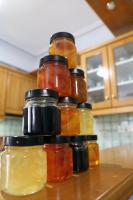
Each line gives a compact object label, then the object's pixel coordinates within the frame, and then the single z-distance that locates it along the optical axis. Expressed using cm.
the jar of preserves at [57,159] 41
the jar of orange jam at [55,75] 50
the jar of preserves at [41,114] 41
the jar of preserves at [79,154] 49
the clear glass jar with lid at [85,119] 59
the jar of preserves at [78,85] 58
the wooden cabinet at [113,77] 168
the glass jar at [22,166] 32
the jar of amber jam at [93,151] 58
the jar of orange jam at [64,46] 61
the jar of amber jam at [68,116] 49
